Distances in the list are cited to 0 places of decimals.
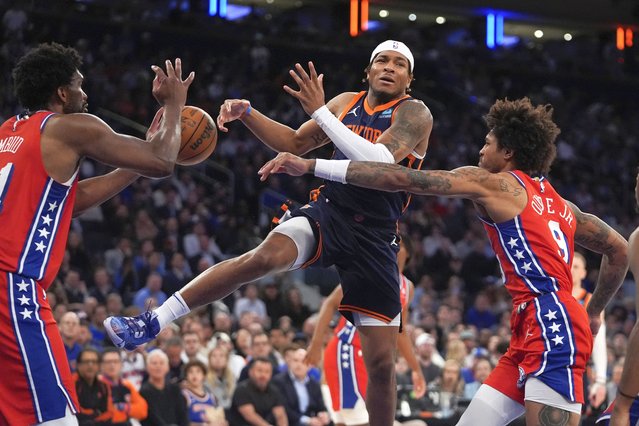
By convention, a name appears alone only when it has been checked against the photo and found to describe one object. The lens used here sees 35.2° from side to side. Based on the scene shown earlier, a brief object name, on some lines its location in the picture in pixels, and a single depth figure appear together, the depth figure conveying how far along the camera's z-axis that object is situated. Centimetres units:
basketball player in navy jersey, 577
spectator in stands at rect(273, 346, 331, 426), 1096
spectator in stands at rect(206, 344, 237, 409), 1085
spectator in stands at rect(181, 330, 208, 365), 1119
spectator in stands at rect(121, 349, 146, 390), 1073
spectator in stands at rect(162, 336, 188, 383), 1081
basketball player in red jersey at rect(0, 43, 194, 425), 441
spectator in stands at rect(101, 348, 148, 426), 954
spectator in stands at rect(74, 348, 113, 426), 921
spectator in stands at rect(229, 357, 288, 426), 1034
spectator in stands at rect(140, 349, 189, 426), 976
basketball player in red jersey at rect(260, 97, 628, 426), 514
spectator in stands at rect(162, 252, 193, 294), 1392
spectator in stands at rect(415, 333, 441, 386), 1259
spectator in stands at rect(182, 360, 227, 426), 1016
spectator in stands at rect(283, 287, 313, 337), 1488
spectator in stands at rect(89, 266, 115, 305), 1330
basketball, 577
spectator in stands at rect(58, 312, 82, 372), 1012
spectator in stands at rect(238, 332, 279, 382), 1117
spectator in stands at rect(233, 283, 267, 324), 1434
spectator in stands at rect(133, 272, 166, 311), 1310
